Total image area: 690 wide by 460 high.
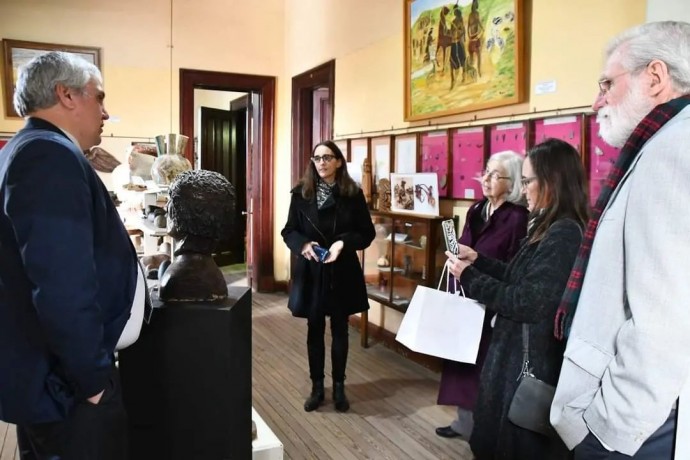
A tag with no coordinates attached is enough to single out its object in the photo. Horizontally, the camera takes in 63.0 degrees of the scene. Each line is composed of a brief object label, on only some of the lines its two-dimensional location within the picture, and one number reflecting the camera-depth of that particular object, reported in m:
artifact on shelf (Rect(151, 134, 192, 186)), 3.03
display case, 3.80
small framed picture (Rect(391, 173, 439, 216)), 3.82
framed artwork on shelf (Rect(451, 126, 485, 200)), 3.51
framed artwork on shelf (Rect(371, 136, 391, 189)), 4.51
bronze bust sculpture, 1.75
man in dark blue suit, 1.28
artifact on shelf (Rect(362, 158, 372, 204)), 4.74
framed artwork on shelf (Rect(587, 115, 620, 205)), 2.73
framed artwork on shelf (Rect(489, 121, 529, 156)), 3.19
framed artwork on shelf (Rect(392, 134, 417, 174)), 4.17
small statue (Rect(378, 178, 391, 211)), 4.44
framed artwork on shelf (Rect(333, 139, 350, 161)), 5.18
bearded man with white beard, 1.05
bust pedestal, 1.75
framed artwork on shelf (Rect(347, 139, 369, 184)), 4.86
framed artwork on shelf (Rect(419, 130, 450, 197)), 3.82
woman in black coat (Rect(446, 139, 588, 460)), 1.89
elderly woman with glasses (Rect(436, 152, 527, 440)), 2.62
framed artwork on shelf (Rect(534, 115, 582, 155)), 2.87
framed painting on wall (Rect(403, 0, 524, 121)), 3.24
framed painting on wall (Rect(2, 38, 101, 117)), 5.39
